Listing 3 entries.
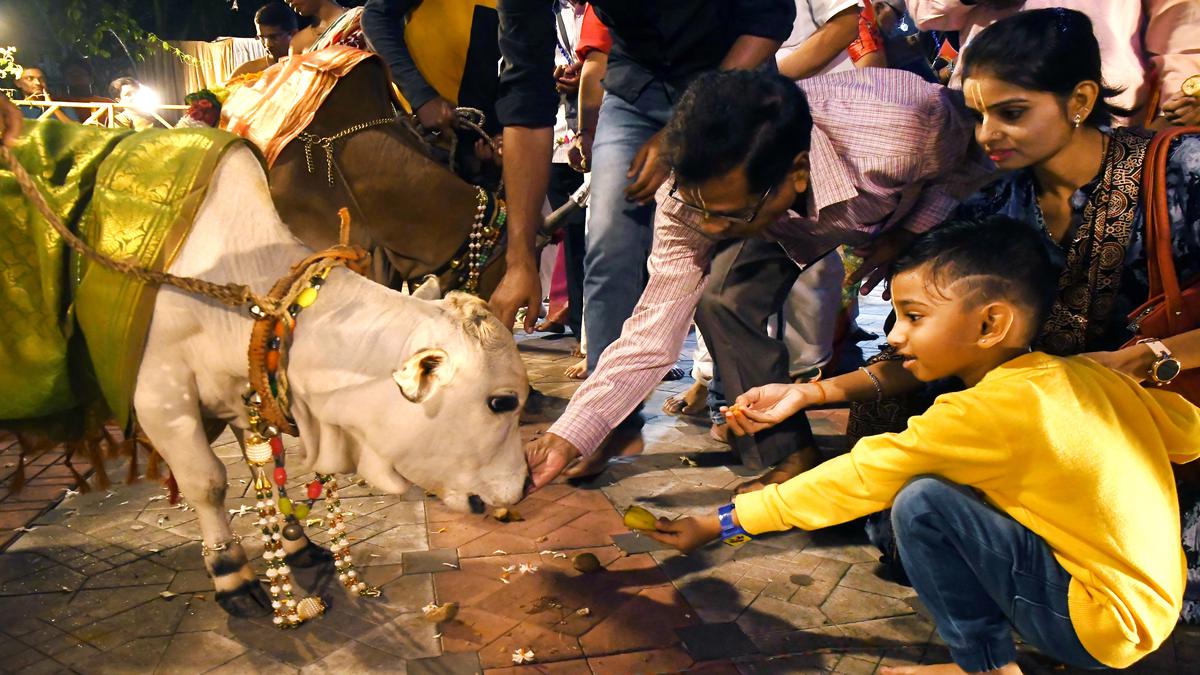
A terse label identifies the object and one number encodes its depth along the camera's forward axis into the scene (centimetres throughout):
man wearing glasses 260
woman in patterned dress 240
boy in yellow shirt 190
